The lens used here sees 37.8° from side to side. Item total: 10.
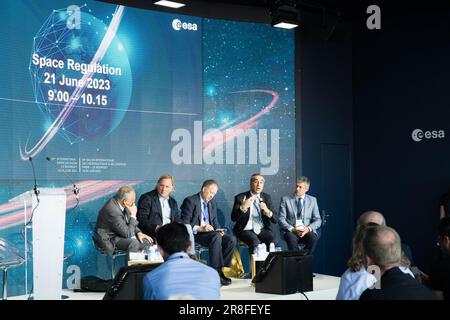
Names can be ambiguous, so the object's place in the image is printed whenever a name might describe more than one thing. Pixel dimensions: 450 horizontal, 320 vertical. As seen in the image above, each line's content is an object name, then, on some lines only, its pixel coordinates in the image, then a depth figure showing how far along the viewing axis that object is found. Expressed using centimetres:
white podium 517
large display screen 661
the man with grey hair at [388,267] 260
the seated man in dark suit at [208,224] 690
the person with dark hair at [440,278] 337
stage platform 573
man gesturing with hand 734
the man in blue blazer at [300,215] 750
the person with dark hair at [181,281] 280
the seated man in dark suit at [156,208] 684
